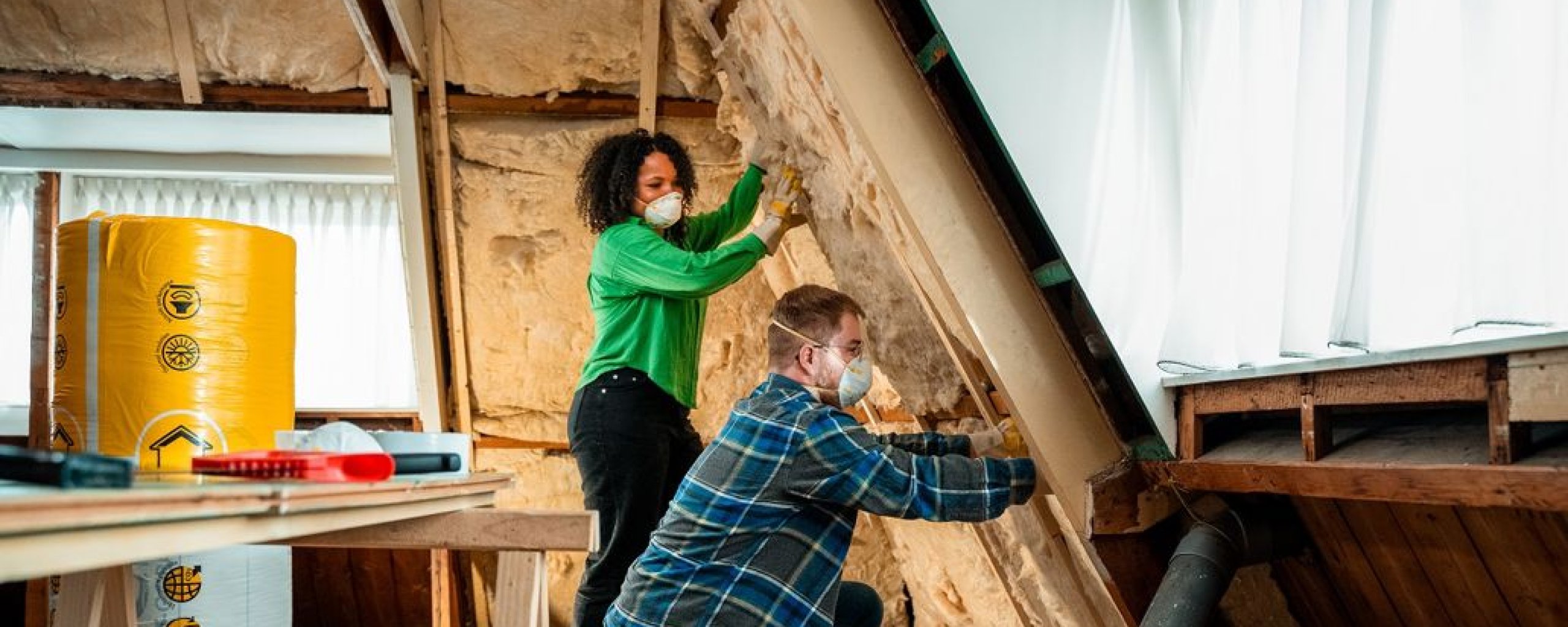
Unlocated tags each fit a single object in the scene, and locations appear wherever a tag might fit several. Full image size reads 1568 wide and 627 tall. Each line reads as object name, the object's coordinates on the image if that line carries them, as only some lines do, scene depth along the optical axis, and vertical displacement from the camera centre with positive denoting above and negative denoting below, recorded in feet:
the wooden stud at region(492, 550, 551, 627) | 5.33 -1.33
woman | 8.20 -0.30
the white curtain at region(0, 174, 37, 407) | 14.17 +0.31
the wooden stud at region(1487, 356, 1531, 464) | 3.84 -0.40
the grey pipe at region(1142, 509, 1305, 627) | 5.72 -1.29
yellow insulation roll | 5.79 -0.18
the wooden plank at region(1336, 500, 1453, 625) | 5.61 -1.26
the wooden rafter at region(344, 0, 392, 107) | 10.57 +2.48
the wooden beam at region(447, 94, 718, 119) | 12.21 +2.08
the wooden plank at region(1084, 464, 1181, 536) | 6.33 -1.08
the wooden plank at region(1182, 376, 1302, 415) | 5.00 -0.41
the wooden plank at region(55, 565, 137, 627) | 5.01 -1.27
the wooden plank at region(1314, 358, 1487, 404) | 3.99 -0.28
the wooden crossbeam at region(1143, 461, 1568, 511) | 3.72 -0.66
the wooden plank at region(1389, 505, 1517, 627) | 5.24 -1.19
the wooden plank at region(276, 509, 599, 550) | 4.97 -0.99
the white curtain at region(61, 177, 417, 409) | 14.21 +0.43
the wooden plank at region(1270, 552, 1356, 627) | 6.48 -1.63
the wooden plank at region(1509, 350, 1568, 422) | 3.59 -0.25
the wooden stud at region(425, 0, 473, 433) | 11.69 +0.67
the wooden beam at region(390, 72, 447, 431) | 11.78 +0.60
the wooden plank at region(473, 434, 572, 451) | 13.48 -1.64
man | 6.18 -1.08
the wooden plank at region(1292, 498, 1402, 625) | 5.95 -1.34
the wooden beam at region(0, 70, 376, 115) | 11.71 +2.10
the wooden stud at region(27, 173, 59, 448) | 12.91 -0.66
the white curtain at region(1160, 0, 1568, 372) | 3.52 +0.47
